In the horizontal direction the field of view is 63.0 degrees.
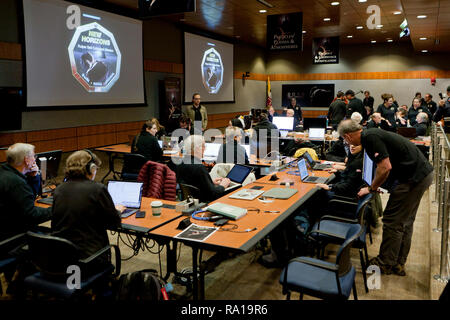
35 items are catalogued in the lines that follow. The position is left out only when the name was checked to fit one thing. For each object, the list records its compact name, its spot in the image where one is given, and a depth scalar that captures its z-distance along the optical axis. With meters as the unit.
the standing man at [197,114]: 9.34
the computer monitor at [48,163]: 3.96
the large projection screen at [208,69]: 11.08
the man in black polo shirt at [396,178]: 3.40
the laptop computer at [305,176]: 4.45
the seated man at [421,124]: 8.18
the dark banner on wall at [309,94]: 16.30
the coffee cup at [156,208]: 3.12
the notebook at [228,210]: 3.04
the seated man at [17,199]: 2.88
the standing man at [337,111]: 10.09
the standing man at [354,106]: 10.67
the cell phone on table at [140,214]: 3.14
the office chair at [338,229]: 3.07
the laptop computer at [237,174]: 4.50
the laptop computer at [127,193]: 3.40
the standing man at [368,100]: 14.36
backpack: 2.29
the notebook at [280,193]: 3.73
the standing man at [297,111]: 11.73
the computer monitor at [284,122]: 9.23
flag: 16.47
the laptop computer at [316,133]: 8.48
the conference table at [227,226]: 2.56
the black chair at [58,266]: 2.37
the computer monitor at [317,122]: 8.54
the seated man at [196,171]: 3.75
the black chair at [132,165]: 5.82
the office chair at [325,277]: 2.38
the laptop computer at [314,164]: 5.15
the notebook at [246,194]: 3.70
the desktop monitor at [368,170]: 4.16
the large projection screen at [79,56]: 6.72
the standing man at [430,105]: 11.66
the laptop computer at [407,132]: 7.60
